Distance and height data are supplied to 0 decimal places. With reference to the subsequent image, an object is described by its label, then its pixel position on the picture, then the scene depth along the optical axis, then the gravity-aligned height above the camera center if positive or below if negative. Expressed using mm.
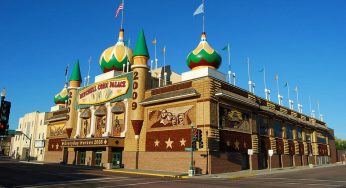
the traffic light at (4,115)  12384 +1035
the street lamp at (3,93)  12859 +2067
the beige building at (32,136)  67562 +953
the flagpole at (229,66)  39481 +10468
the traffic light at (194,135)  29038 +600
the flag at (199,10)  38875 +17541
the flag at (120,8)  48219 +21933
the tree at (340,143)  123338 -665
